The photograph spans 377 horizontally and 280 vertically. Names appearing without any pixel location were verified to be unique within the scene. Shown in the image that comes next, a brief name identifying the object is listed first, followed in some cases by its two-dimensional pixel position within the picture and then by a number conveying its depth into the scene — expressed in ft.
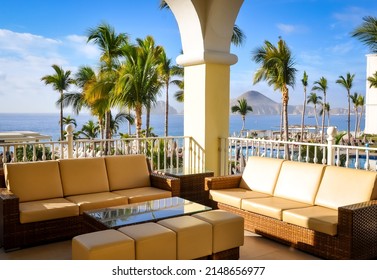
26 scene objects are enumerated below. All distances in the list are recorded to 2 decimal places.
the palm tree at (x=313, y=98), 141.08
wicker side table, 16.57
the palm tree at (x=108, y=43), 45.78
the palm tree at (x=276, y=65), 66.28
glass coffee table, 10.62
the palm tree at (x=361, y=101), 123.65
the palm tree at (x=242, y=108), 126.59
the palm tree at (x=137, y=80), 31.89
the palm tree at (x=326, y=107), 135.62
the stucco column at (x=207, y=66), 19.30
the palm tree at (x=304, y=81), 105.91
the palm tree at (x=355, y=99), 122.21
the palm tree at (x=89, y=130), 84.02
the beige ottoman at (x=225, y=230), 10.36
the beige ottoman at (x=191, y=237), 9.70
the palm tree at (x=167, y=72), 70.86
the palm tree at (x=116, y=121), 68.03
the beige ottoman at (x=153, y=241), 9.03
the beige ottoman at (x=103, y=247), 8.42
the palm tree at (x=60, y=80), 82.44
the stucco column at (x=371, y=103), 92.99
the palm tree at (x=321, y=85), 119.24
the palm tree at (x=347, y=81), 110.61
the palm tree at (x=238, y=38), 53.06
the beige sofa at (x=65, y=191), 11.84
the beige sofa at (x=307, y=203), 10.50
